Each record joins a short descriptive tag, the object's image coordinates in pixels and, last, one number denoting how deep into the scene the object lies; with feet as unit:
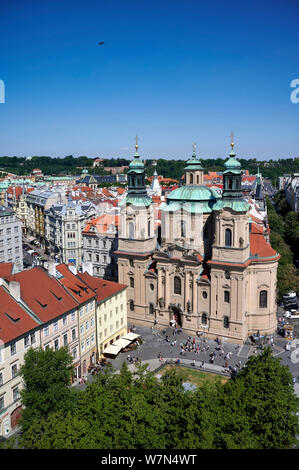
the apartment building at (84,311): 170.81
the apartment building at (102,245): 278.26
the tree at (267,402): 107.34
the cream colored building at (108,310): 186.54
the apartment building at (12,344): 131.13
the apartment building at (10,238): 301.84
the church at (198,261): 195.62
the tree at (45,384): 117.29
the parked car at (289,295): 241.96
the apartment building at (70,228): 327.06
